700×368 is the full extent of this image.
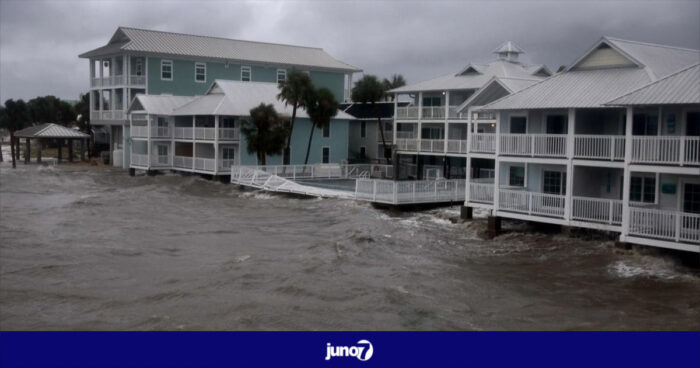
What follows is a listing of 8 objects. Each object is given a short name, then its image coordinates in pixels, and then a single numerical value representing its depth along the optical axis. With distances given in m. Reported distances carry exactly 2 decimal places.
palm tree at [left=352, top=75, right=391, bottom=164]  55.06
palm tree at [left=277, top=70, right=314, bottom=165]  49.12
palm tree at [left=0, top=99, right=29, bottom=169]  75.25
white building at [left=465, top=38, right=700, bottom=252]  22.77
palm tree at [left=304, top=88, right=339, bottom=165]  49.78
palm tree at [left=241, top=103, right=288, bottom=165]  48.41
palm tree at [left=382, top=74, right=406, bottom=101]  77.65
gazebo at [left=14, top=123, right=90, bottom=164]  64.81
